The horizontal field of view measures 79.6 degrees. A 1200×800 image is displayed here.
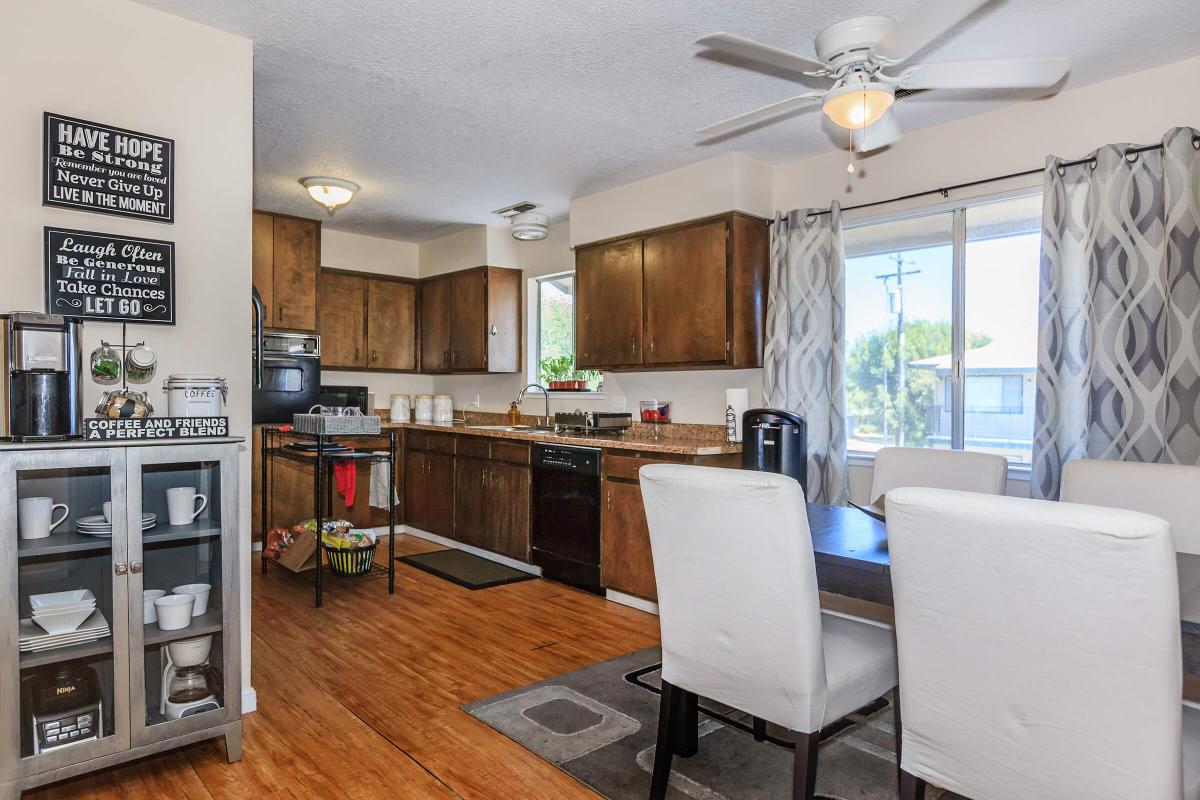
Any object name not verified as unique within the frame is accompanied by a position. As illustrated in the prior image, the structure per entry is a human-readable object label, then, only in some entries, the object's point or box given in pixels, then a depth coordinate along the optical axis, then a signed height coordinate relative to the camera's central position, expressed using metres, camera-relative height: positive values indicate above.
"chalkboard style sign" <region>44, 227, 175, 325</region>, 2.26 +0.37
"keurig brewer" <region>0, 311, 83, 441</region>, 2.06 +0.04
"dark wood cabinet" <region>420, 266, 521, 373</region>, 5.79 +0.60
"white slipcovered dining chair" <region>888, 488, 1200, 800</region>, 1.22 -0.47
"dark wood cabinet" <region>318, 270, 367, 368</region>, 5.86 +0.60
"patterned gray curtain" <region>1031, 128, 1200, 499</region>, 2.80 +0.35
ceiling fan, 2.12 +1.04
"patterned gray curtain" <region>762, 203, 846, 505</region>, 3.84 +0.32
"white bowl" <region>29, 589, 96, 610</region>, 2.04 -0.60
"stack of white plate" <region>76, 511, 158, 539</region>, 2.13 -0.40
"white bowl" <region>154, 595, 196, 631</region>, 2.22 -0.68
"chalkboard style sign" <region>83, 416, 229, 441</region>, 2.10 -0.11
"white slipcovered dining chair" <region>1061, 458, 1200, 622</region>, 2.17 -0.30
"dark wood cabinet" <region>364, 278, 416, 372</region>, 6.17 +0.59
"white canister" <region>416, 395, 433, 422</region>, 6.05 -0.13
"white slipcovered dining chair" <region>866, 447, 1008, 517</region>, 2.57 -0.28
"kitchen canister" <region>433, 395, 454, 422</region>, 6.08 -0.14
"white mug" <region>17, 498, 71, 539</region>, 2.03 -0.36
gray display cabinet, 1.95 -0.57
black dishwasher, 4.19 -0.73
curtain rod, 2.93 +1.01
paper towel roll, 4.12 -0.10
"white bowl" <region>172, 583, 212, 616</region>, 2.30 -0.64
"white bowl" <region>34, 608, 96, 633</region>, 2.03 -0.66
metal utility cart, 3.93 -0.38
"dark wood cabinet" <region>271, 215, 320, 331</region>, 5.28 +0.90
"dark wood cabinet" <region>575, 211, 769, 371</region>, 4.04 +0.58
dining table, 1.85 -0.42
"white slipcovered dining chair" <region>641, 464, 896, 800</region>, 1.68 -0.55
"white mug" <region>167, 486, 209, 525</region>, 2.29 -0.36
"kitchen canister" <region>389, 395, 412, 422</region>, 6.06 -0.14
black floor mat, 4.48 -1.16
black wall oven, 5.27 +0.12
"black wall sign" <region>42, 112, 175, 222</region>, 2.25 +0.72
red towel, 4.30 -0.51
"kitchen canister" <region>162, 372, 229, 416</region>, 2.38 -0.01
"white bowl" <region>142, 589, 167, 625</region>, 2.21 -0.66
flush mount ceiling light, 4.47 +1.27
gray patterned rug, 2.16 -1.18
